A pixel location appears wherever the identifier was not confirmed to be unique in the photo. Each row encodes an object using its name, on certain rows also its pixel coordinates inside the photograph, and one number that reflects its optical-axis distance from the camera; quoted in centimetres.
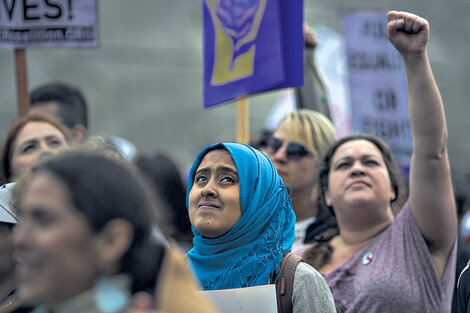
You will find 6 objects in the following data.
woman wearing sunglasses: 849
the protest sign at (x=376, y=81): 1212
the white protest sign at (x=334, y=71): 1379
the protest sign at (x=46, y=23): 937
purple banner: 816
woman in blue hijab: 553
